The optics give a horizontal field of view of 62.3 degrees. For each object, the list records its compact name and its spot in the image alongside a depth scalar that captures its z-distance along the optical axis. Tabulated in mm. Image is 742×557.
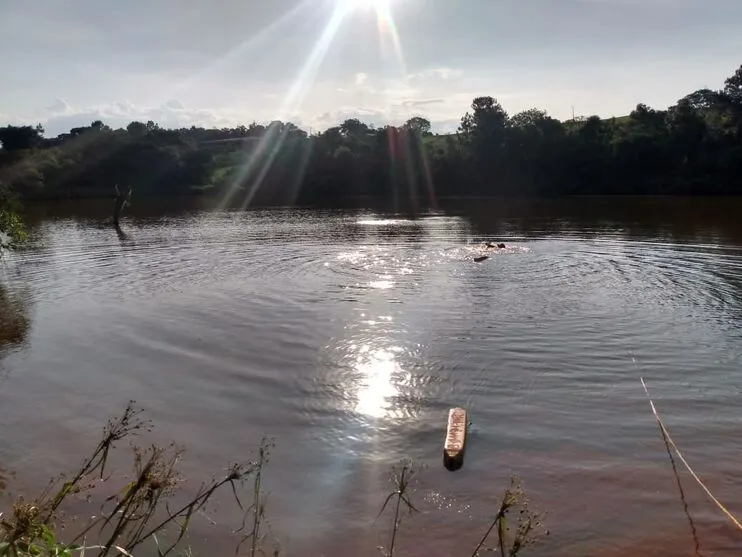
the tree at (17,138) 114438
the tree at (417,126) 105250
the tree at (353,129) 117625
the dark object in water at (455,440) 9430
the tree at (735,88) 92938
